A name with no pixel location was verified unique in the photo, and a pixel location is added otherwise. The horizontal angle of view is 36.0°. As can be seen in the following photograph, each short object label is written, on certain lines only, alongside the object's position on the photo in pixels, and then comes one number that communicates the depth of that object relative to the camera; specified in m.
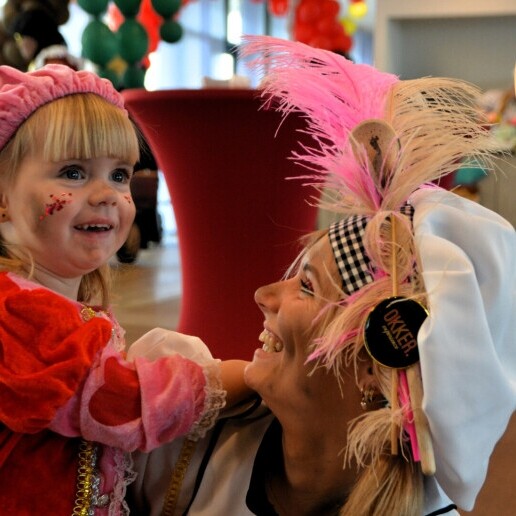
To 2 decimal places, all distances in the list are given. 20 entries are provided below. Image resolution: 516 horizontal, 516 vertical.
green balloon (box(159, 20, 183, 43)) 4.25
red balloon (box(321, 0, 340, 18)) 6.55
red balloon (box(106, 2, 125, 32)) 7.22
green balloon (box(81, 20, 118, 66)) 4.03
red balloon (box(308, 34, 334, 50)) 6.54
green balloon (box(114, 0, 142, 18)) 3.62
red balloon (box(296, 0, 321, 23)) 6.55
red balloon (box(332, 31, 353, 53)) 6.87
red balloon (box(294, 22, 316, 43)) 6.56
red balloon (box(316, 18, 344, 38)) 6.58
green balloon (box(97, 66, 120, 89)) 4.13
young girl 1.02
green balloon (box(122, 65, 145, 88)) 4.29
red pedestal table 2.41
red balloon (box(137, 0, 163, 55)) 6.59
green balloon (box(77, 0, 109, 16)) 3.88
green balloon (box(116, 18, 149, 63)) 3.98
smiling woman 0.83
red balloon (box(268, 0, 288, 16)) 8.02
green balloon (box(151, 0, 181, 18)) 3.80
